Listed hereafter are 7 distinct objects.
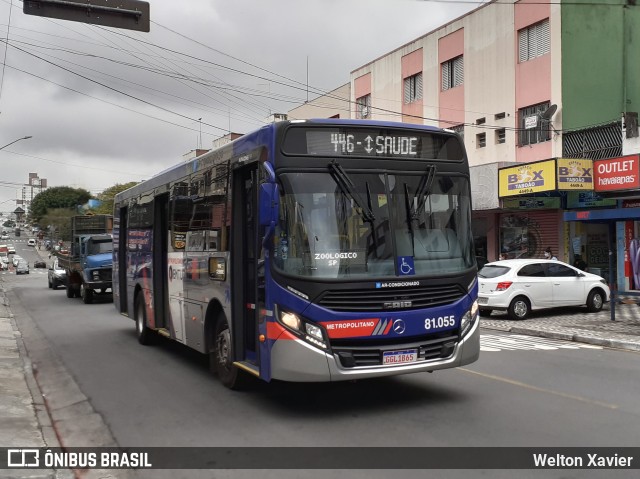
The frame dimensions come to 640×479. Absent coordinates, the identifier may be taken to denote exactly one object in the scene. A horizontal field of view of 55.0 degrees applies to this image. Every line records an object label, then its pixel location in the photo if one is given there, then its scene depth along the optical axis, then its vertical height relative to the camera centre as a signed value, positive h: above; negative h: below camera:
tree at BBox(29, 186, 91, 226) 121.28 +8.21
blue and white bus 6.43 -0.19
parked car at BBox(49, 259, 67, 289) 33.41 -2.00
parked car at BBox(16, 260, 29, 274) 66.88 -3.01
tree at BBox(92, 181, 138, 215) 90.34 +7.00
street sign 9.16 +3.51
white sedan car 16.27 -1.41
